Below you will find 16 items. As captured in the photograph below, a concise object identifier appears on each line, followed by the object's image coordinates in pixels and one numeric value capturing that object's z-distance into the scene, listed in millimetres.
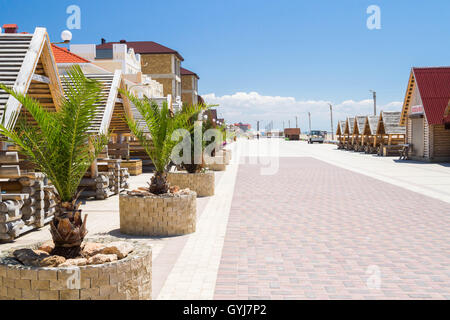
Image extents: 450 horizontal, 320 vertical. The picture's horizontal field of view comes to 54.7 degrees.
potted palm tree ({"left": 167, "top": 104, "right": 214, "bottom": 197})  11914
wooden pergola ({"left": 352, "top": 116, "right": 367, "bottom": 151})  38844
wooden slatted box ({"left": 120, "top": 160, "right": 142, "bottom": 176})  17766
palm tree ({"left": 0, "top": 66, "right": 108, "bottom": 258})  4207
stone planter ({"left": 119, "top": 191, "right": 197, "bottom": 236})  7457
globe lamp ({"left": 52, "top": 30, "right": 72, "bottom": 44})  17062
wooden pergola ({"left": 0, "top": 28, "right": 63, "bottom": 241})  7117
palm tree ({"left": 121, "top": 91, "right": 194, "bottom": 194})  7906
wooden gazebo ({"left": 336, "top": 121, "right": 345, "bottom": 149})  46094
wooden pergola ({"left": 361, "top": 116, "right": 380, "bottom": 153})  35000
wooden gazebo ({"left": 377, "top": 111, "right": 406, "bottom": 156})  31859
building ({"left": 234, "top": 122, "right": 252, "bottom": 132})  146188
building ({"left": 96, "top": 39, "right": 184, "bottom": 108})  56781
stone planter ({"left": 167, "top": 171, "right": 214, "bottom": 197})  11891
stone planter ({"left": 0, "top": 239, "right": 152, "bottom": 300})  3615
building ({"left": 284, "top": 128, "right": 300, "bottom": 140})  88812
